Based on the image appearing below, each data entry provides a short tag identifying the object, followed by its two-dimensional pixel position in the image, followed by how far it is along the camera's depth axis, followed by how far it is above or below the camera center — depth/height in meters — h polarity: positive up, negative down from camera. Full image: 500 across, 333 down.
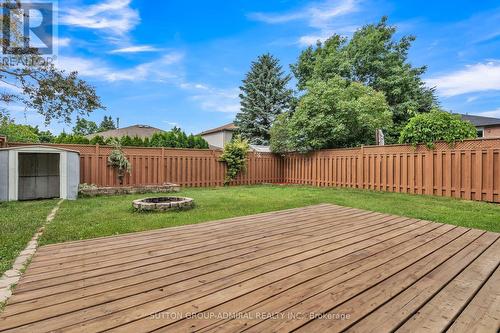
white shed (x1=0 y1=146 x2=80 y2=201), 6.18 -0.24
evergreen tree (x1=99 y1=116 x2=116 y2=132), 45.56 +7.34
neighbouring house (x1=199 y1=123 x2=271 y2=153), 22.94 +2.76
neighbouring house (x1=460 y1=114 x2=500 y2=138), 18.78 +2.82
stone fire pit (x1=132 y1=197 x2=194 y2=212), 4.93 -0.77
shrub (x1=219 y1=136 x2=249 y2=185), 11.30 +0.33
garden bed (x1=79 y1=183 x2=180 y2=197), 7.44 -0.78
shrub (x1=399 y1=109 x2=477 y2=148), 7.01 +1.03
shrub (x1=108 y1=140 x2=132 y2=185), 8.84 +0.11
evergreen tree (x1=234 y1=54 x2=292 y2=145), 20.08 +5.20
